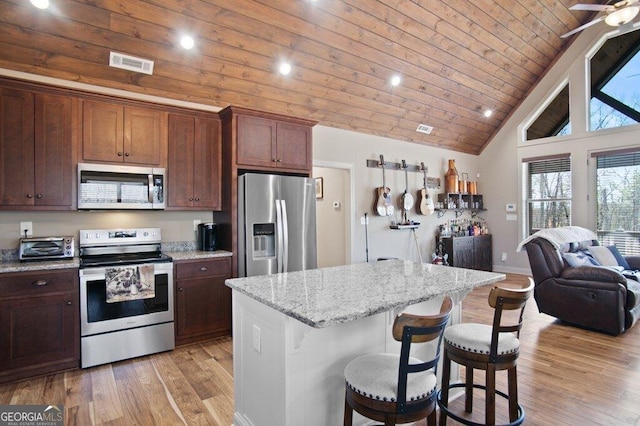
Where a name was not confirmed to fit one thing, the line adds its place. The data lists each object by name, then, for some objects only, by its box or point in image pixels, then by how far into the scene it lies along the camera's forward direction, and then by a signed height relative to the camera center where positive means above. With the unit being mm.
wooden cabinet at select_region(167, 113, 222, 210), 3639 +572
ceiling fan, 3489 +2054
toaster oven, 2992 -264
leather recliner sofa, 3611 -857
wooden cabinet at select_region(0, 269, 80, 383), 2691 -837
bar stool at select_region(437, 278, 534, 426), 1892 -754
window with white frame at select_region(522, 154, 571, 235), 6574 +409
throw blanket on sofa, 4116 -280
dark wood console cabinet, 6566 -740
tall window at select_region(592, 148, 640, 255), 5816 +224
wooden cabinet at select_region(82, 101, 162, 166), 3209 +788
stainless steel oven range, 2984 -728
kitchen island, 1631 -618
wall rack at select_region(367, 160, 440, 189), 5875 +829
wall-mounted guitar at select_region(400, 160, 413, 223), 6199 +224
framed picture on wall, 6402 +490
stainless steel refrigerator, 3730 -95
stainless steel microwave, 3184 +284
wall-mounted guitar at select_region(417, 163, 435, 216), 6496 +232
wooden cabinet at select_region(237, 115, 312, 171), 3814 +820
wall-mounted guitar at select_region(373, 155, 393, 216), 5840 +239
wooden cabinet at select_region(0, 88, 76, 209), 2873 +576
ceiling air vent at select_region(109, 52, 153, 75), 3299 +1479
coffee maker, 3902 -232
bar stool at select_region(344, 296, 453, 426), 1429 -735
